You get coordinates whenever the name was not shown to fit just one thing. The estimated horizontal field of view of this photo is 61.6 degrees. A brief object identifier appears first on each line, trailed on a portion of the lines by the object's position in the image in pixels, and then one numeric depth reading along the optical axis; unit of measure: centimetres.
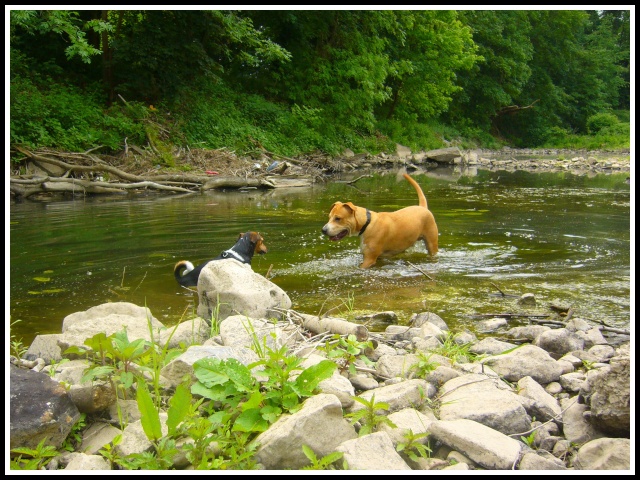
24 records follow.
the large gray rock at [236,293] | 468
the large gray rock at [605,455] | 243
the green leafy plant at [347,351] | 347
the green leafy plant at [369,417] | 275
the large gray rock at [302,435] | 248
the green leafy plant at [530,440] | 281
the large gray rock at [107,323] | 371
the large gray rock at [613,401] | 263
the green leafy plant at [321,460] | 240
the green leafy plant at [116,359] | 295
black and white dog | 619
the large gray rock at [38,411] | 254
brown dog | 749
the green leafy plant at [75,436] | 267
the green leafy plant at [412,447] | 259
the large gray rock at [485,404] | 288
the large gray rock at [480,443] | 250
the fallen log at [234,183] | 1709
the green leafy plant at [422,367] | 346
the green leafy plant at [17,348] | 389
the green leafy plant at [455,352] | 399
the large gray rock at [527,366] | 367
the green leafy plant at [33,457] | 245
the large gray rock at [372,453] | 244
